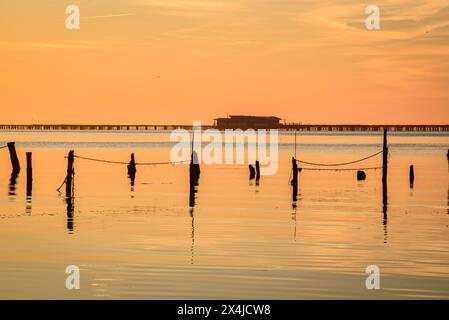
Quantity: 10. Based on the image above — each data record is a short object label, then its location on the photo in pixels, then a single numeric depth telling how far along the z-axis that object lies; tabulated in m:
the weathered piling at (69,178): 40.74
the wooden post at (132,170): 58.88
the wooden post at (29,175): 44.49
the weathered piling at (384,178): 42.76
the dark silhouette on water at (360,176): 58.84
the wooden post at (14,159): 57.99
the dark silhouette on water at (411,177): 54.42
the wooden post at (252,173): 59.30
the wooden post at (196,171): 56.34
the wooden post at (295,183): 42.18
